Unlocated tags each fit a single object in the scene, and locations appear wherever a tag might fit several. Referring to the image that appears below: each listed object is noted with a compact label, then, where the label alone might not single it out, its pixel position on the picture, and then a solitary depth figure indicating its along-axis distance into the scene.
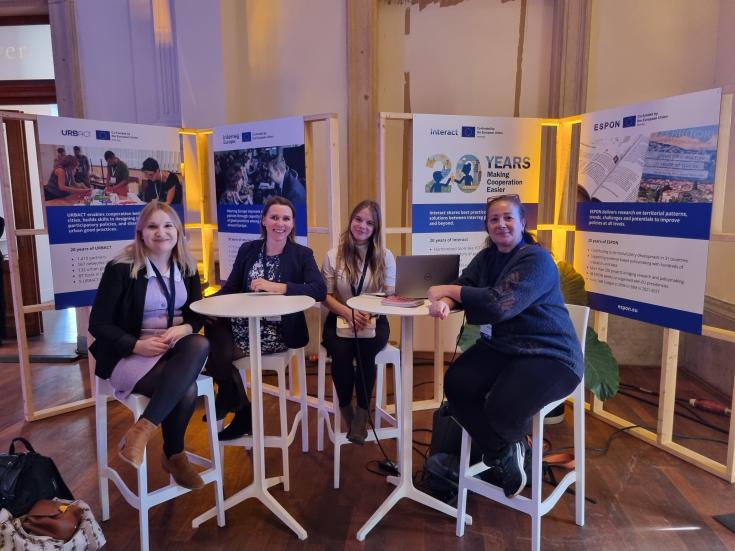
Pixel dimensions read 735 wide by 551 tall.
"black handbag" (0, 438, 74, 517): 1.94
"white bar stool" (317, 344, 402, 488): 2.47
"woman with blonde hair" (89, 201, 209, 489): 2.01
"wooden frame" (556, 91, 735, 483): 2.40
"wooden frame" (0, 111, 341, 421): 3.03
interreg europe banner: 3.20
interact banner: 3.10
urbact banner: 3.14
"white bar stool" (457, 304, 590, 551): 1.95
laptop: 2.14
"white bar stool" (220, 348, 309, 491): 2.41
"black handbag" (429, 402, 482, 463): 2.48
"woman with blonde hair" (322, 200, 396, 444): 2.50
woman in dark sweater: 1.92
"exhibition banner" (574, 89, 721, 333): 2.50
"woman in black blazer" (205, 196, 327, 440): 2.42
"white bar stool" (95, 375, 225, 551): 1.97
